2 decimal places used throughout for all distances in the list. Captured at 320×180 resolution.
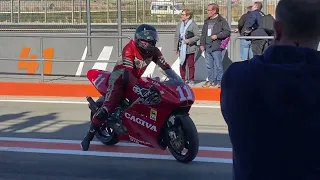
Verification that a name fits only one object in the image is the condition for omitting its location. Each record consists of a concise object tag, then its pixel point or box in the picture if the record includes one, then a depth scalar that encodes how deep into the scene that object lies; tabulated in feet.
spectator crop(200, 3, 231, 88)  40.96
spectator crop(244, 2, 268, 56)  39.86
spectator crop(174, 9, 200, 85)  42.19
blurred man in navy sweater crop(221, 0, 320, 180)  6.17
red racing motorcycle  22.94
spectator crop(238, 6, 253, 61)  40.83
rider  23.67
